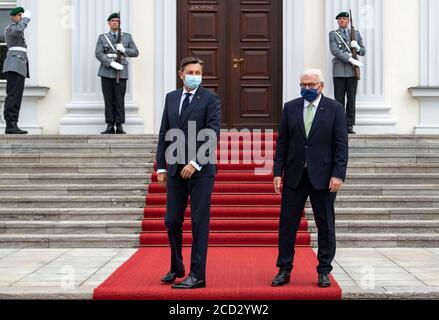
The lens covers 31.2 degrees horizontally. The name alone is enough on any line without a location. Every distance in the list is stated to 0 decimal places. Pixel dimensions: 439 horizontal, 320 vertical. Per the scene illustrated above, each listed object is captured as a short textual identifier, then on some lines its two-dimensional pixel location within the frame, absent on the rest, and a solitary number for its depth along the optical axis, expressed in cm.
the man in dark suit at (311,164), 702
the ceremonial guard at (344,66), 1260
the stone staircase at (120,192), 964
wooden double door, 1378
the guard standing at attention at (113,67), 1255
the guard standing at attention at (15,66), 1221
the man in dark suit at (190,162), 689
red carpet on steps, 675
